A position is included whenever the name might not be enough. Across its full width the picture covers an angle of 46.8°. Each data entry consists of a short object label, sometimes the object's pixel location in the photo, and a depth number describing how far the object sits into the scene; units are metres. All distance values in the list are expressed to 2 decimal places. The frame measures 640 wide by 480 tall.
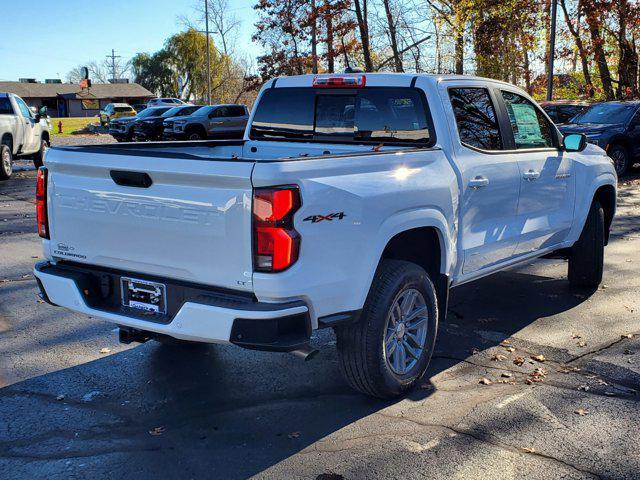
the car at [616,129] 16.31
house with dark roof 97.25
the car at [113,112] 49.53
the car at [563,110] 19.12
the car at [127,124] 33.38
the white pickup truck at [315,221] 3.60
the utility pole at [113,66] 131.38
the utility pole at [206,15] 55.18
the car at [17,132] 16.92
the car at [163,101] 54.16
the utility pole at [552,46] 26.75
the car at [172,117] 30.36
